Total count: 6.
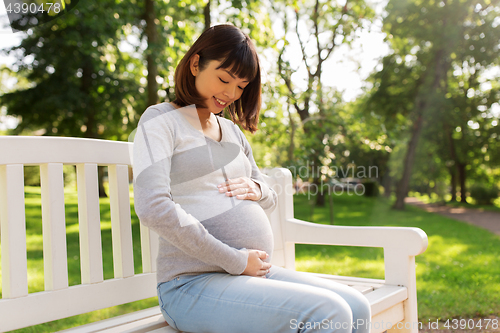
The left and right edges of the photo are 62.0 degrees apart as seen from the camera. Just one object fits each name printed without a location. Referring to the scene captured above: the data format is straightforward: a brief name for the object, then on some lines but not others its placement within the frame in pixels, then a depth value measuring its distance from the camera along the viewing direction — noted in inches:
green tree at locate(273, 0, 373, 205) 190.7
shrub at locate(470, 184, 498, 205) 781.1
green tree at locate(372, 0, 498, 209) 529.7
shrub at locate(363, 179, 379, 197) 879.7
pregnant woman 49.5
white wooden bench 58.2
